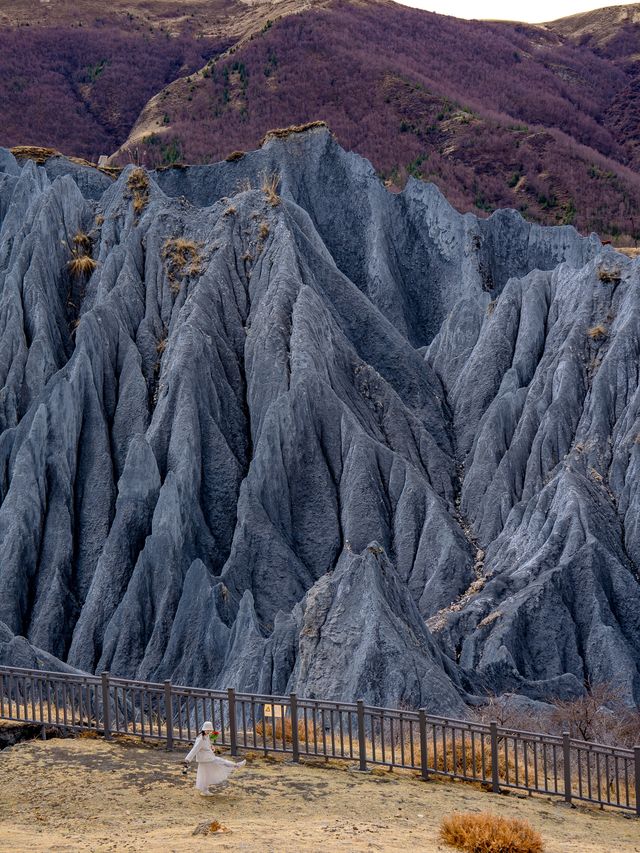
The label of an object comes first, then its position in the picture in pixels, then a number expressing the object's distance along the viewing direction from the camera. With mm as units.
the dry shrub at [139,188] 57562
